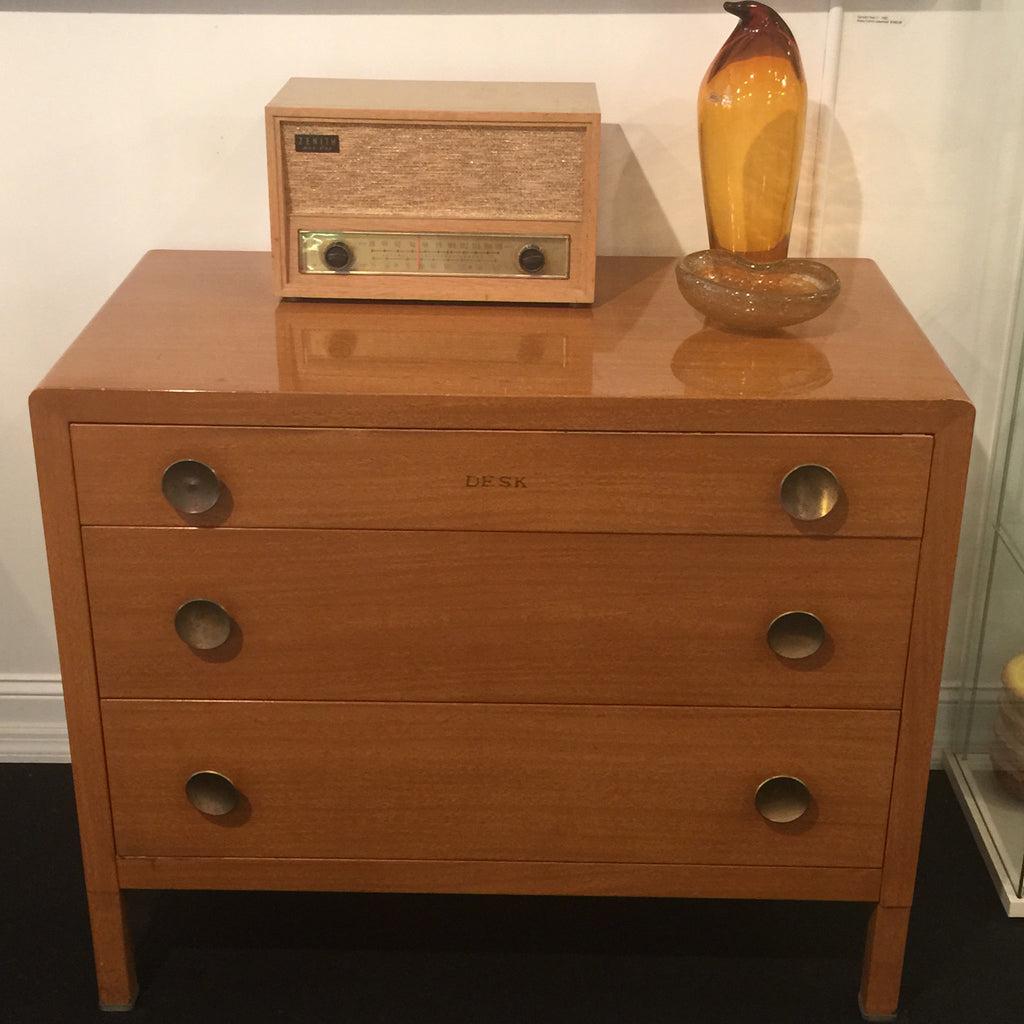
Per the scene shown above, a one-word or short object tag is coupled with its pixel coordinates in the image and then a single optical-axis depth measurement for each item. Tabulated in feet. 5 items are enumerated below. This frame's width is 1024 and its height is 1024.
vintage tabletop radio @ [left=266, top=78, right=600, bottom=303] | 4.78
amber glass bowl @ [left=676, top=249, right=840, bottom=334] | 4.67
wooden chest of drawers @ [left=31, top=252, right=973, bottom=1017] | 4.38
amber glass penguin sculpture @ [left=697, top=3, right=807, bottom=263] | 4.90
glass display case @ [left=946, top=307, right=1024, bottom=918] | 6.03
